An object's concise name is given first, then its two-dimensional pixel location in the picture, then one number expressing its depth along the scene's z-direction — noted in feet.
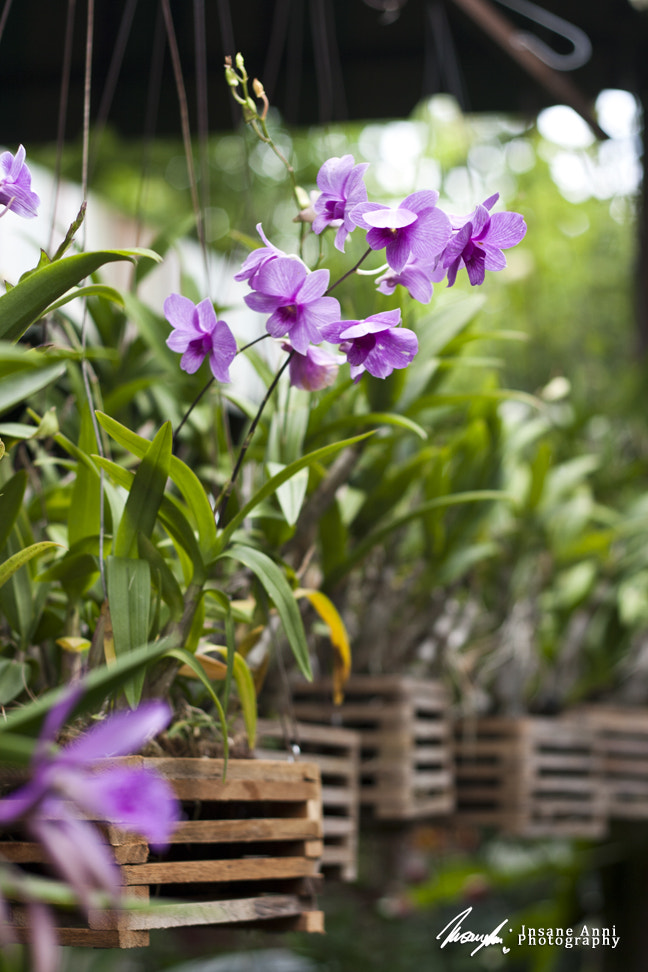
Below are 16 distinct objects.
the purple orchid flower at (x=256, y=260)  5.13
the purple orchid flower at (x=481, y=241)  5.13
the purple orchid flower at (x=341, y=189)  5.27
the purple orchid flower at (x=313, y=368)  5.39
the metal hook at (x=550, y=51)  10.93
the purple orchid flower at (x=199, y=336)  5.23
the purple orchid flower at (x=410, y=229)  5.07
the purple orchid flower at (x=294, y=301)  5.11
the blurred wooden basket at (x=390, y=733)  7.12
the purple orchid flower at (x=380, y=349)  5.16
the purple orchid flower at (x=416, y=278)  5.30
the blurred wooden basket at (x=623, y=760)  9.45
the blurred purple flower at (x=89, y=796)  3.73
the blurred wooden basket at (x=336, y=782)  6.76
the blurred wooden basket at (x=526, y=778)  8.36
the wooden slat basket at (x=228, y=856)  5.21
